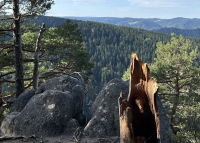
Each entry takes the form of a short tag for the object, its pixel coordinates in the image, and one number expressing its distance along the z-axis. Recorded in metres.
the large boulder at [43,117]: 6.87
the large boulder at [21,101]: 8.67
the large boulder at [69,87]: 8.45
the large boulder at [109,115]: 6.85
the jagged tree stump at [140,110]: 3.56
